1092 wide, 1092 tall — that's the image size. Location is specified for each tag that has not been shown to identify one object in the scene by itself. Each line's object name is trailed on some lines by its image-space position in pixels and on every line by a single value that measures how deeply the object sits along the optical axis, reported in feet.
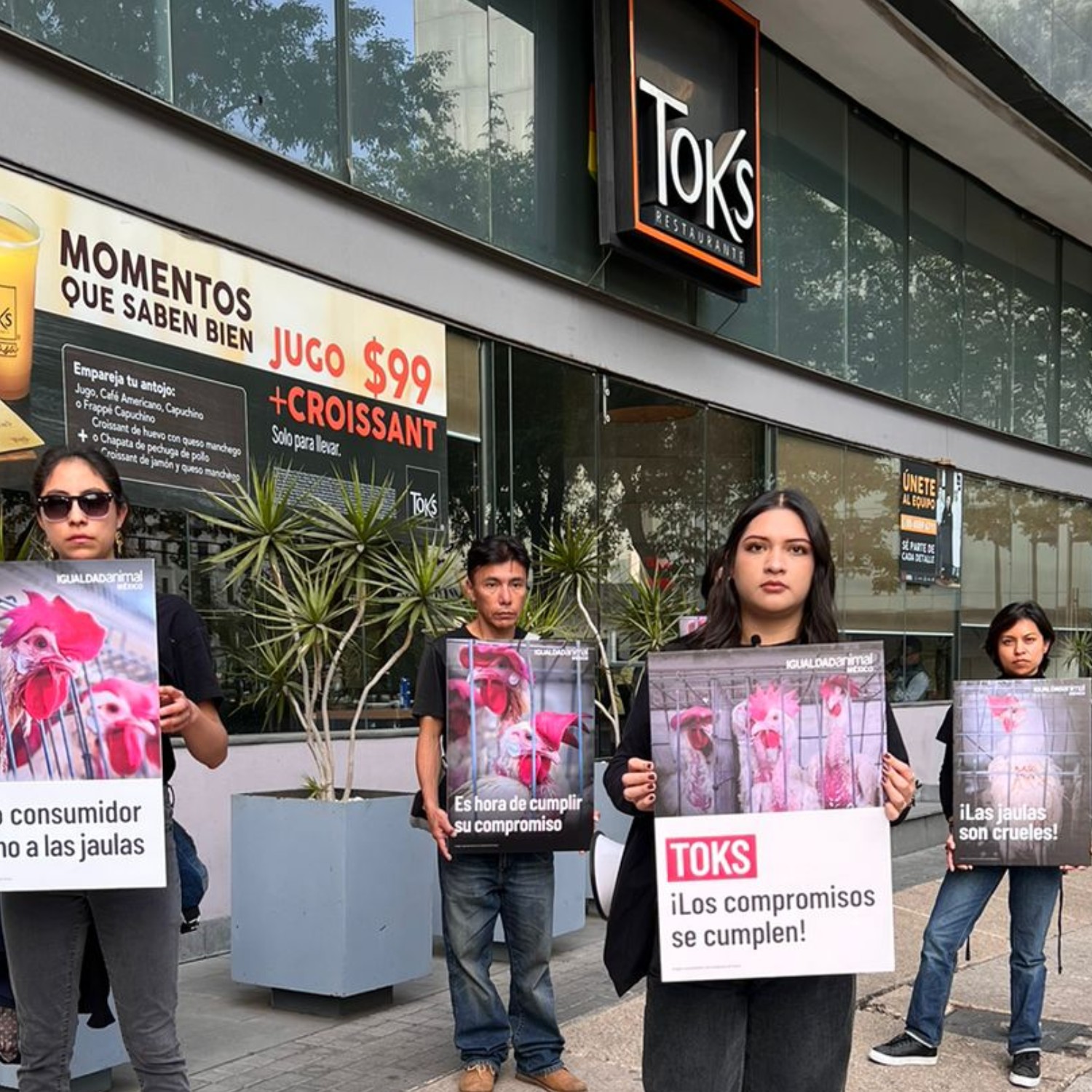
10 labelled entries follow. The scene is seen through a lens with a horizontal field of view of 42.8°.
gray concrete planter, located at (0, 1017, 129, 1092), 14.75
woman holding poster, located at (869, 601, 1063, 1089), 17.34
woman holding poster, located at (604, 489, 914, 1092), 9.45
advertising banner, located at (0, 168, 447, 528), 21.79
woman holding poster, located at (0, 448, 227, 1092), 10.38
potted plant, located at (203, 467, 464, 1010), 18.78
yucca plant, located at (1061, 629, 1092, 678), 61.16
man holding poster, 16.07
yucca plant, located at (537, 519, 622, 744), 28.37
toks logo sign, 34.81
